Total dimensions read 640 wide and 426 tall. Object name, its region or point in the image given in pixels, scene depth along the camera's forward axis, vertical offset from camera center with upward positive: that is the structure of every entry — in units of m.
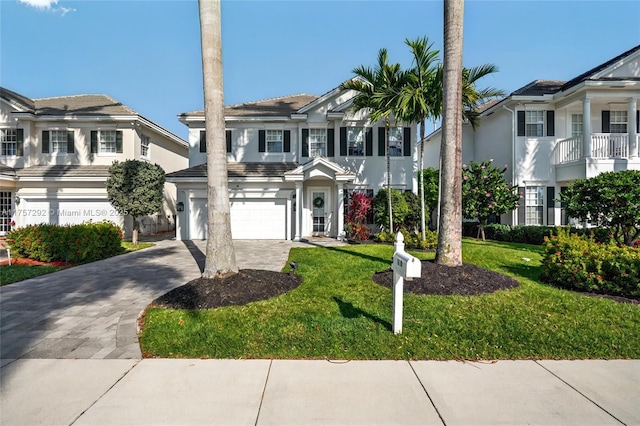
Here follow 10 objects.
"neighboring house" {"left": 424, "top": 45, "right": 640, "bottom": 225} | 13.48 +3.61
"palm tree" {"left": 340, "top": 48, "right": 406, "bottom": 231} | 11.14 +4.59
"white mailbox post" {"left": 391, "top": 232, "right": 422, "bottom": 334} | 3.76 -0.83
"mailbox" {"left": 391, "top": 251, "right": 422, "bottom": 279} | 3.75 -0.71
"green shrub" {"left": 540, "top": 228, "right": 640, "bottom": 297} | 5.50 -1.11
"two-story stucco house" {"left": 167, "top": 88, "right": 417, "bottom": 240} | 14.78 +1.84
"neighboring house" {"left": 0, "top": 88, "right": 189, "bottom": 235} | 15.23 +2.84
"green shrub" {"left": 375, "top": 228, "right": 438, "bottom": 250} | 10.68 -1.12
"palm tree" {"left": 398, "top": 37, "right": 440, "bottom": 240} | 10.44 +4.15
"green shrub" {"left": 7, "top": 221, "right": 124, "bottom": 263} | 9.34 -0.97
